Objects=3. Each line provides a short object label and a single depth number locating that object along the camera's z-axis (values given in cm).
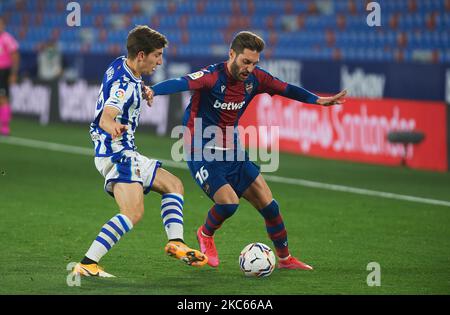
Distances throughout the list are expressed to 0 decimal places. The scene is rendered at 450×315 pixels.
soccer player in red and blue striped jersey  1617
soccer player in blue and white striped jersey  1463
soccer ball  1546
